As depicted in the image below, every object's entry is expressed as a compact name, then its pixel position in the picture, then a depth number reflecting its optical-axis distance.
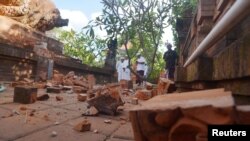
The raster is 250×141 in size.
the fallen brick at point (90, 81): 4.17
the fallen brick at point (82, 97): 2.77
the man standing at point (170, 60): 5.88
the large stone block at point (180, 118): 0.46
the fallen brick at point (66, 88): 3.90
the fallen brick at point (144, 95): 3.36
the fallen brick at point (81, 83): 4.15
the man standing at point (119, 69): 7.94
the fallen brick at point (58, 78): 4.73
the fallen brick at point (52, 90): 3.34
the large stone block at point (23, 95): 2.15
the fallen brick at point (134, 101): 2.90
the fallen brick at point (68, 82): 4.41
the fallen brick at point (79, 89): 3.72
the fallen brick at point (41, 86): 3.76
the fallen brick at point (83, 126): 1.40
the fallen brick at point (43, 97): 2.44
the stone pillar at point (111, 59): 8.07
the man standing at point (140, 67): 7.37
